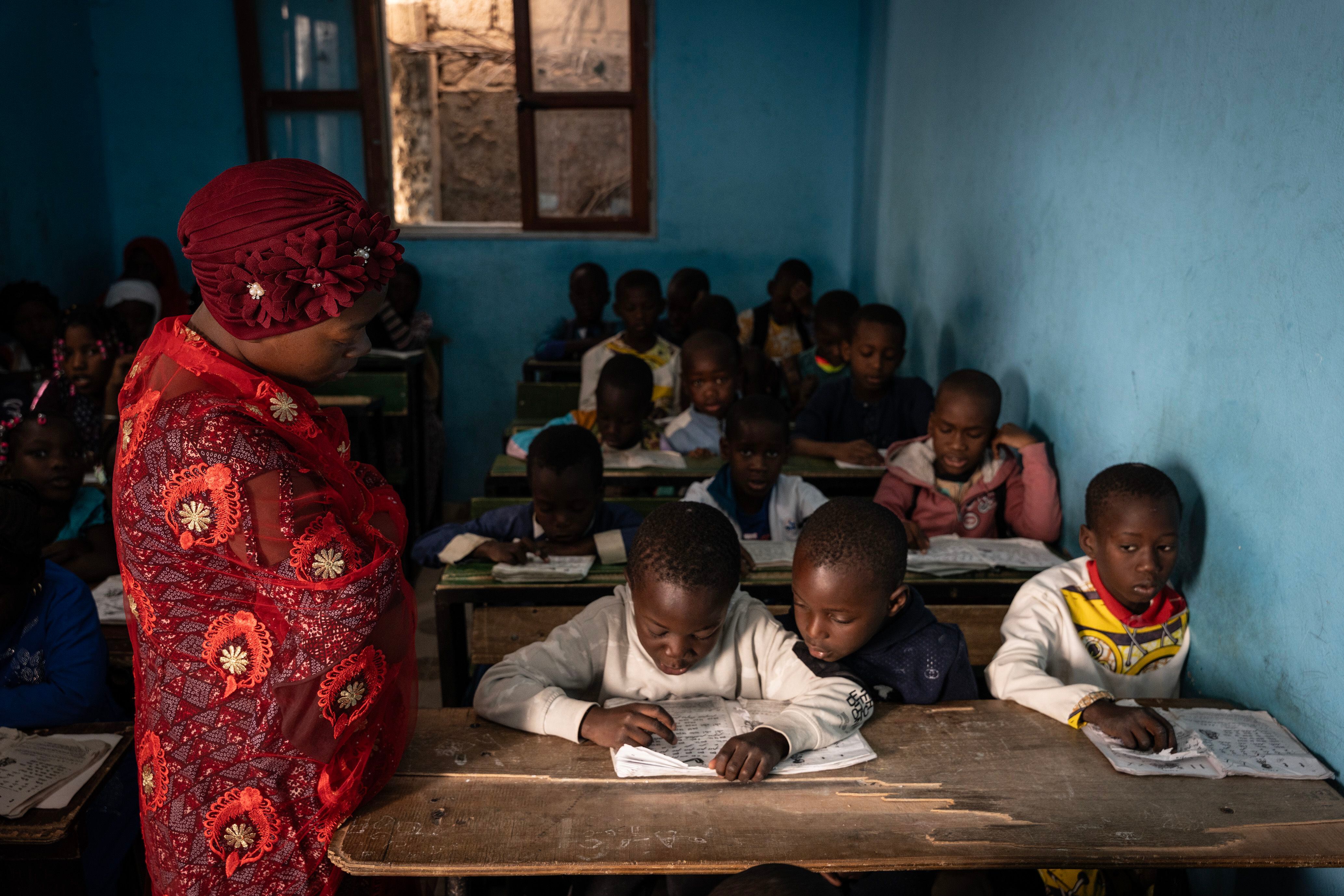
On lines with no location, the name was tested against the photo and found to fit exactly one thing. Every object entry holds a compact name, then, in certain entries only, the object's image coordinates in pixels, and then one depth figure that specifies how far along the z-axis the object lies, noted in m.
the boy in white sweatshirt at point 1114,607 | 1.91
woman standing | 1.10
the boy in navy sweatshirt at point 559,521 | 2.50
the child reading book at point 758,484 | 2.83
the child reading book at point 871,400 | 3.72
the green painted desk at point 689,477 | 3.31
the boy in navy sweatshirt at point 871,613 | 1.72
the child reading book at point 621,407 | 3.52
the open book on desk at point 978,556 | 2.41
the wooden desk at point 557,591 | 2.35
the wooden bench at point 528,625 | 2.38
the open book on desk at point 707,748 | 1.45
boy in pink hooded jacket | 2.79
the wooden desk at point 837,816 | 1.26
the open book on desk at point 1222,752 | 1.51
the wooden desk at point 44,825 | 1.41
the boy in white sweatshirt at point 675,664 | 1.52
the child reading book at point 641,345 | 4.63
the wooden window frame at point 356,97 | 5.59
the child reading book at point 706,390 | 3.79
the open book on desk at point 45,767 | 1.46
